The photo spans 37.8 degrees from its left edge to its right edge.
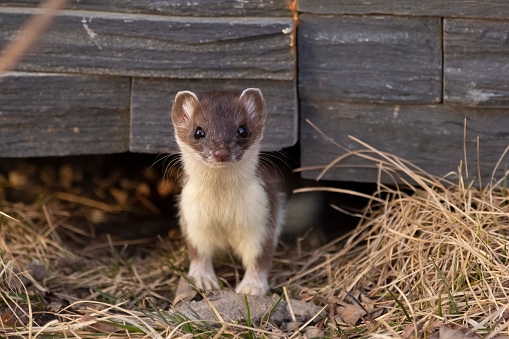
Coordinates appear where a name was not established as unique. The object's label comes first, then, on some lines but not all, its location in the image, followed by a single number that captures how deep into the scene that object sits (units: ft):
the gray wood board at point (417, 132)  15.46
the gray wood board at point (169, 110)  15.70
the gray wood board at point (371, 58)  14.97
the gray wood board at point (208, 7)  15.01
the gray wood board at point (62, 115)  15.93
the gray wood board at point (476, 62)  14.57
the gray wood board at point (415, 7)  14.33
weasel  14.01
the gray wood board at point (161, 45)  15.08
